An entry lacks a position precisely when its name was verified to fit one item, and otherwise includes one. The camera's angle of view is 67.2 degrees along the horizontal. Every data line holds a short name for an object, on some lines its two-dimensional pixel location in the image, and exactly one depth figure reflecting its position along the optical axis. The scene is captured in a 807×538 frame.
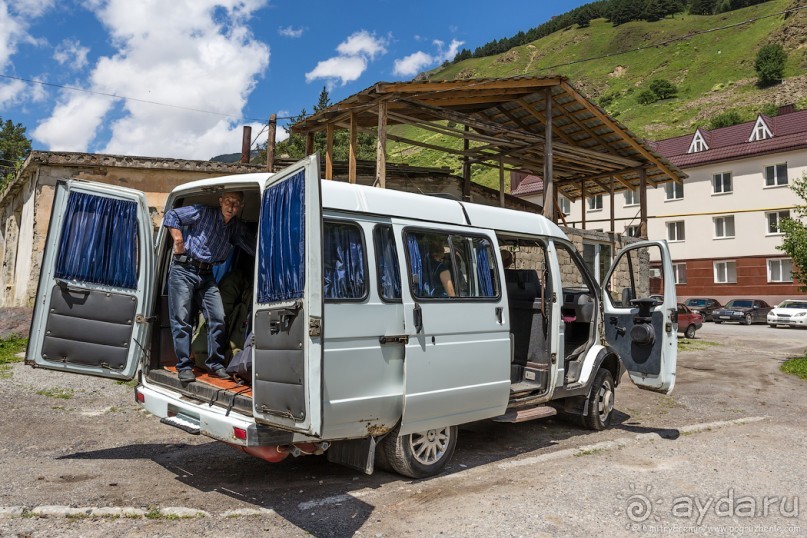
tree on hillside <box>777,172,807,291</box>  14.43
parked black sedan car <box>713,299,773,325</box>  29.84
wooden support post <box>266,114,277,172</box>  16.65
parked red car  21.44
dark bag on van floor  4.89
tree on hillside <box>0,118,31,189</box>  48.88
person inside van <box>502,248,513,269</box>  6.53
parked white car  27.30
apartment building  33.41
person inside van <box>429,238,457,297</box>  5.15
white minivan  4.10
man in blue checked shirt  5.28
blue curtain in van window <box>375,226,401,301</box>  4.72
